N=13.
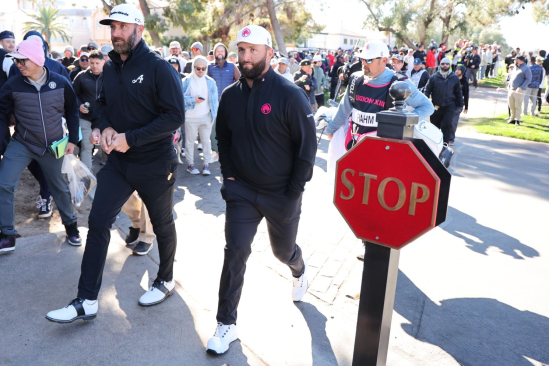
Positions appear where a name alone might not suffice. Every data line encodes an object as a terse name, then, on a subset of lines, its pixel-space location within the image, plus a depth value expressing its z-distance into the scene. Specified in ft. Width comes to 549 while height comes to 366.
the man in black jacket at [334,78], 60.51
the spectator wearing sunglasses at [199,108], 26.76
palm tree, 225.15
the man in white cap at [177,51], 37.14
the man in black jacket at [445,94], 32.81
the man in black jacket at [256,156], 10.34
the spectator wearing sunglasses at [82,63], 29.88
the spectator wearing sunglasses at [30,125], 14.99
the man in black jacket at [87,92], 22.35
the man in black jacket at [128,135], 11.30
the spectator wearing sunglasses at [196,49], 38.52
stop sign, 6.46
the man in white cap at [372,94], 15.03
